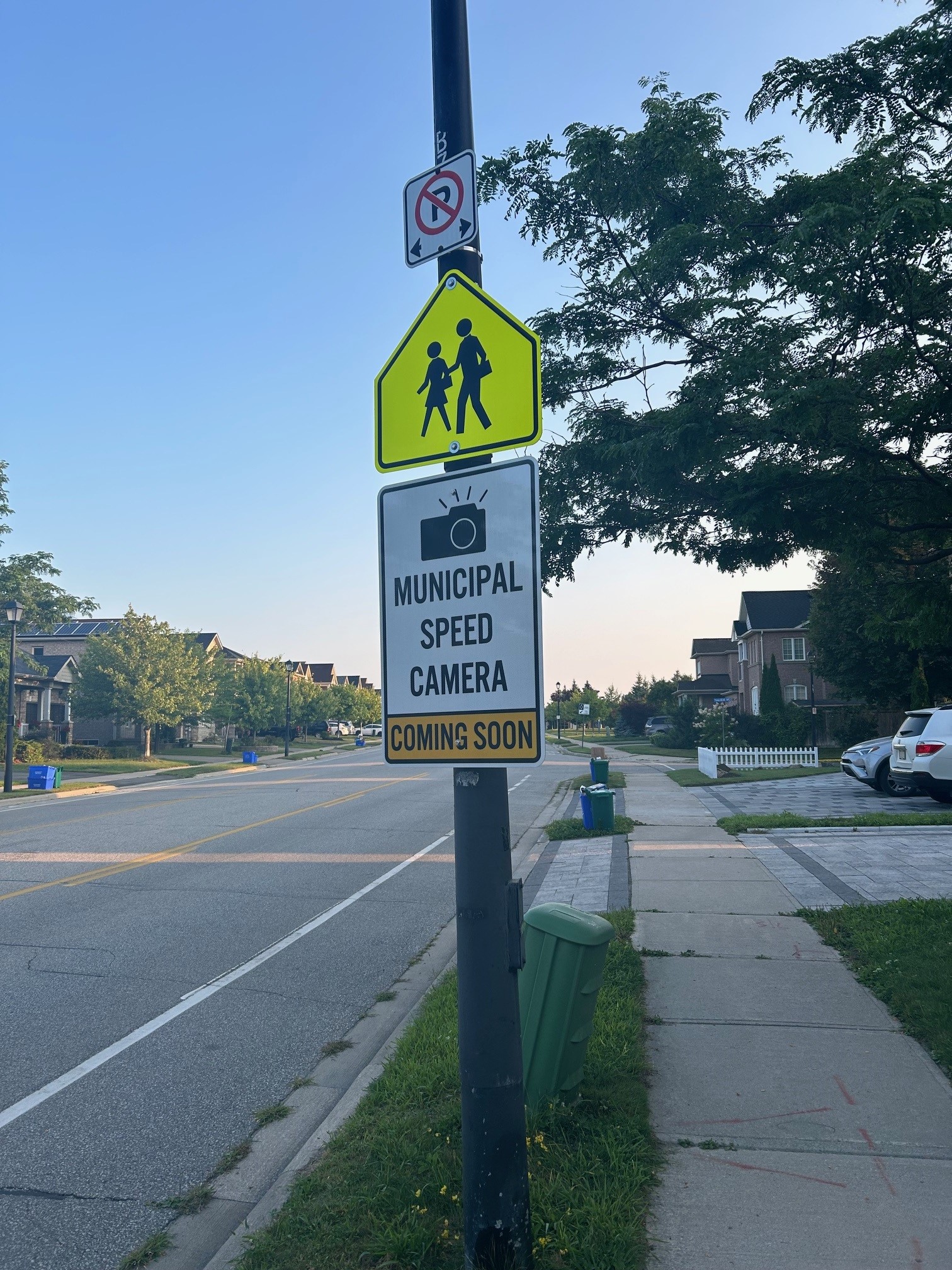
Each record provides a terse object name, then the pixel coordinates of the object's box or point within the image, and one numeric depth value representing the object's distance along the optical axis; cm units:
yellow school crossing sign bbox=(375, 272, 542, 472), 343
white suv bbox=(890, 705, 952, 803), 1777
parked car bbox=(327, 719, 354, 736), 9450
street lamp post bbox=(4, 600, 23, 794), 2697
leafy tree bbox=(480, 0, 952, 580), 669
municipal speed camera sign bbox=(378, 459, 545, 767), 329
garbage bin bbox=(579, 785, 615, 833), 1661
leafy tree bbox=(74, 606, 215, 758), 5034
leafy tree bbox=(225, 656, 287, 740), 6469
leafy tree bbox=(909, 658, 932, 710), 3675
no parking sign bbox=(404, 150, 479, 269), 370
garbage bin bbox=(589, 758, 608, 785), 2028
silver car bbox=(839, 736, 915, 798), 2234
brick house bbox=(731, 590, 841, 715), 5950
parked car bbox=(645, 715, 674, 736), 7314
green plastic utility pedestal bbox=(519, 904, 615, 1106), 455
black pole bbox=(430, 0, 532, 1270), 329
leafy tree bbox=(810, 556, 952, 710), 3778
